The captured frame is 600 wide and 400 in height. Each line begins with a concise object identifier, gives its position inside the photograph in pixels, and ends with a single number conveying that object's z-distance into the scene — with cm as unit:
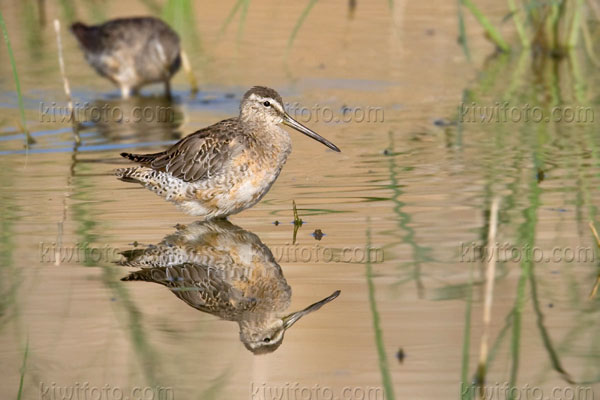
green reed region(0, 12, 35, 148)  1235
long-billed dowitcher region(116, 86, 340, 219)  1349
